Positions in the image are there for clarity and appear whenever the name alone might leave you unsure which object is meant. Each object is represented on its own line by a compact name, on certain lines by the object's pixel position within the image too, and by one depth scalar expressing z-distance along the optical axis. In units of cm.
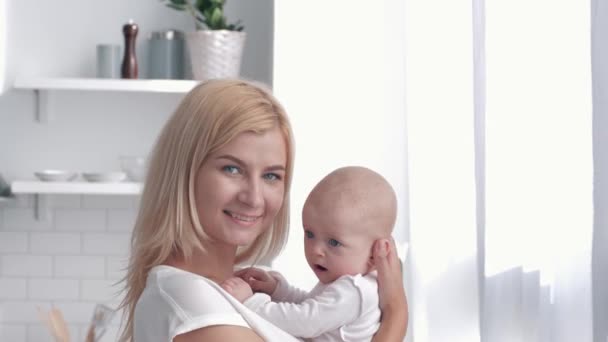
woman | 183
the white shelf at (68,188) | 439
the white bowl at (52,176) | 442
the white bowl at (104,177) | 443
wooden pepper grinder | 455
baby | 198
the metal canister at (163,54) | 465
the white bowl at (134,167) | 450
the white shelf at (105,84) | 442
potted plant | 444
